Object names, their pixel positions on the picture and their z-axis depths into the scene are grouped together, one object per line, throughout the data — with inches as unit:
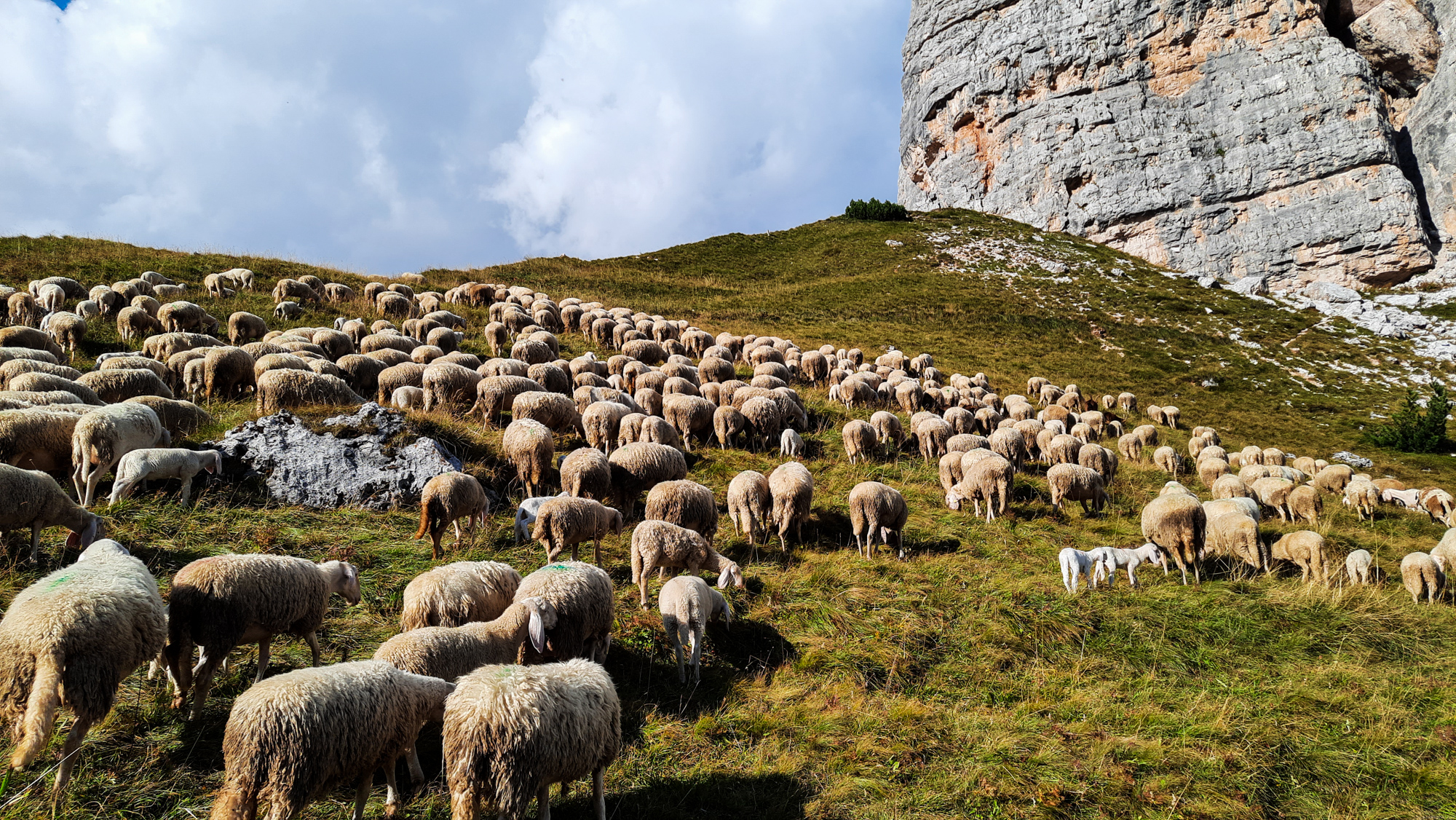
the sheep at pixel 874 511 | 434.0
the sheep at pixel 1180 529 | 439.2
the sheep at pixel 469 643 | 203.6
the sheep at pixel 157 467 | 332.5
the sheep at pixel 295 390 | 495.5
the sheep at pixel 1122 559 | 402.3
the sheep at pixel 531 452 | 446.9
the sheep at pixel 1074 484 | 561.9
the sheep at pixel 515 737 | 159.2
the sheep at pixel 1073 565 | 386.0
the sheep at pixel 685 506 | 392.5
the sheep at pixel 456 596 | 243.0
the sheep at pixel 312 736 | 149.9
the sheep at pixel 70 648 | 160.2
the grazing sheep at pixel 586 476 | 416.5
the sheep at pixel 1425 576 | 426.6
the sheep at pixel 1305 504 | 616.1
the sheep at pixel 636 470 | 453.7
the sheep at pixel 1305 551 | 457.4
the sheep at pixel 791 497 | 433.4
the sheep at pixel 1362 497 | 692.7
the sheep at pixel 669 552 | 329.4
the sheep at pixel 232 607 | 203.0
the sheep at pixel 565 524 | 339.9
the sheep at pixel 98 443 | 337.4
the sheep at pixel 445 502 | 341.7
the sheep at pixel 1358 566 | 458.3
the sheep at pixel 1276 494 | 639.1
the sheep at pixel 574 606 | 244.4
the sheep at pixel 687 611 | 277.9
